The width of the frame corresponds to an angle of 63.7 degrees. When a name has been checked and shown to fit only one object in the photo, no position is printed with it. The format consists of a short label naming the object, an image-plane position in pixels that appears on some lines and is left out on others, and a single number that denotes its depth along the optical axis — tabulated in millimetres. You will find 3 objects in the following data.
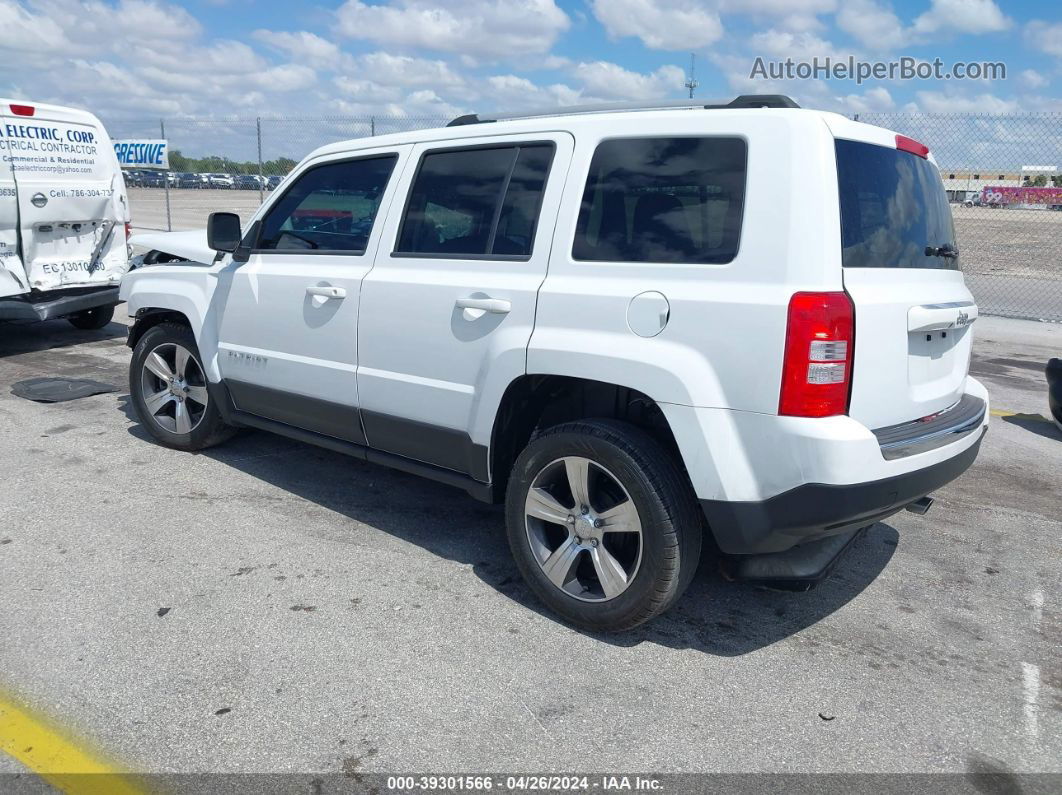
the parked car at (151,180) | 37447
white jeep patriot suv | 2838
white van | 7641
